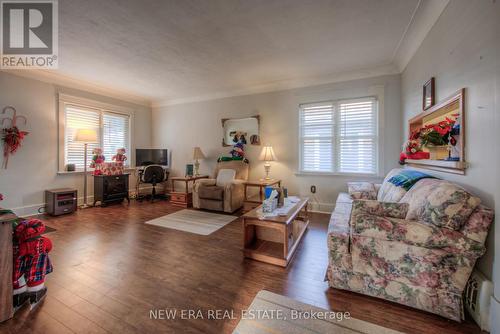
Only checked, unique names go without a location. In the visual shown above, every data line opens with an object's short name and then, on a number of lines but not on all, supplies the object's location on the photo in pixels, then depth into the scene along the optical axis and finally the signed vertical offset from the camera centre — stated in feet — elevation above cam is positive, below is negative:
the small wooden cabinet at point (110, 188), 14.46 -1.73
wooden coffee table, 6.75 -2.94
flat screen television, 17.47 +0.75
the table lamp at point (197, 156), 16.47 +0.77
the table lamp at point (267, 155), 13.61 +0.72
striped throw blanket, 7.01 -0.45
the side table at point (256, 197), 12.72 -1.99
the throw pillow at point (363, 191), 9.38 -1.19
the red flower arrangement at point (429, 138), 6.11 +0.97
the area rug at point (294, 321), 4.23 -3.46
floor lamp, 13.53 +1.76
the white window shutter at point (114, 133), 16.17 +2.73
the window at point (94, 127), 14.05 +2.86
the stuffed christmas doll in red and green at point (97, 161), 14.84 +0.31
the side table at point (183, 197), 14.84 -2.43
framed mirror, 15.05 +2.79
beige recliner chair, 12.94 -1.54
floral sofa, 4.32 -1.91
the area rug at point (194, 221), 10.20 -3.16
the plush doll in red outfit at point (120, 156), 16.07 +0.74
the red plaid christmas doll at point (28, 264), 4.87 -2.47
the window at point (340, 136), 12.08 +1.87
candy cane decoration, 11.24 +1.62
